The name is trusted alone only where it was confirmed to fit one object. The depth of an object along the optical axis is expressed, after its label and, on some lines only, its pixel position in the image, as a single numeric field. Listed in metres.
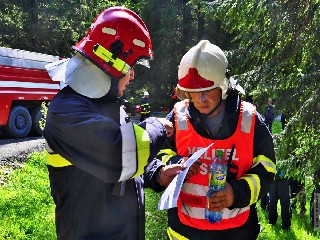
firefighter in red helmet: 1.66
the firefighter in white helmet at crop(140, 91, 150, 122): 16.66
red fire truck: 11.27
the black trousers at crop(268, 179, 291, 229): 5.58
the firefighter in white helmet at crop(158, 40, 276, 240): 2.25
